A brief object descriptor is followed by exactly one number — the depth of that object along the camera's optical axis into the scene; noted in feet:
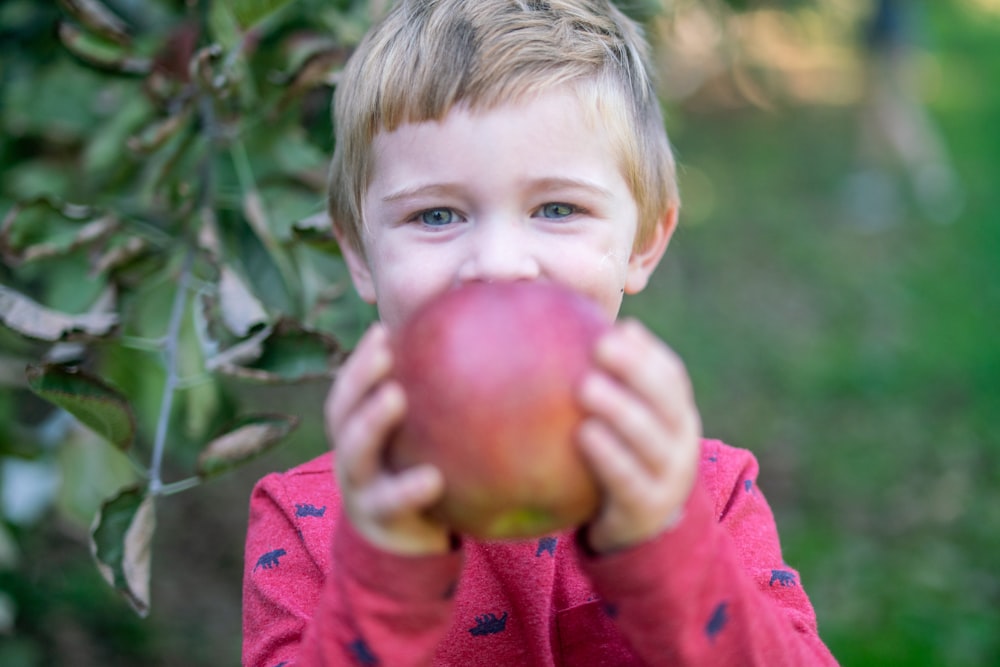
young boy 2.03
